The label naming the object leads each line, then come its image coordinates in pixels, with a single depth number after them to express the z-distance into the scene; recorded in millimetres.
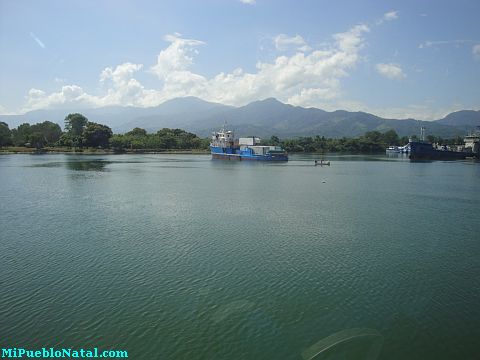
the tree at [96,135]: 114812
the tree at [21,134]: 123375
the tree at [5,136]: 115638
